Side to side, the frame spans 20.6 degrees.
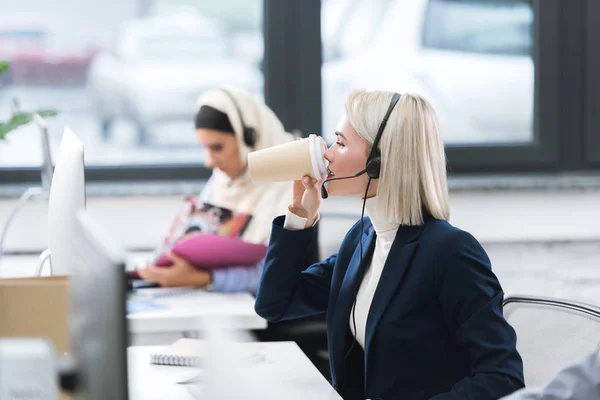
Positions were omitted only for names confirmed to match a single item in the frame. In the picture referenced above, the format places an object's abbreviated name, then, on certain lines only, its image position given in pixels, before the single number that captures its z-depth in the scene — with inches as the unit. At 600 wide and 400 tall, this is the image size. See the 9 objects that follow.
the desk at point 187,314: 151.7
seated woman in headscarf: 176.8
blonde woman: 119.8
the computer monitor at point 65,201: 119.2
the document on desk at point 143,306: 157.1
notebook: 129.7
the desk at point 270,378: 121.3
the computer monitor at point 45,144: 163.5
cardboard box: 114.7
